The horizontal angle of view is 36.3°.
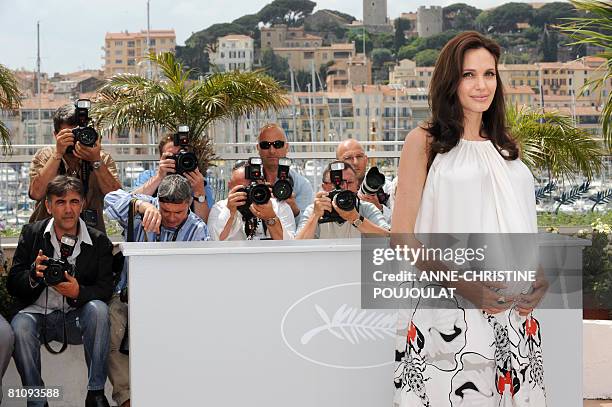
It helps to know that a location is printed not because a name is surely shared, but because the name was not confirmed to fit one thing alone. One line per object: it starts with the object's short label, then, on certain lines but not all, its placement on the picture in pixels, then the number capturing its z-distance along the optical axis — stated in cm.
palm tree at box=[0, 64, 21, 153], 601
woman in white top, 257
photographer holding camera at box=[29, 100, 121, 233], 440
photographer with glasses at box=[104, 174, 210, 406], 391
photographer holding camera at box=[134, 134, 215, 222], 448
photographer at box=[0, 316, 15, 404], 374
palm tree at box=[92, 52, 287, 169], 651
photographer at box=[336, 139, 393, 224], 502
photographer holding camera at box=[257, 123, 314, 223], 495
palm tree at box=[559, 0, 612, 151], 487
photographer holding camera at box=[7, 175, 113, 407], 379
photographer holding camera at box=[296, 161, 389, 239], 388
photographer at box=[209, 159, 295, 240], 400
